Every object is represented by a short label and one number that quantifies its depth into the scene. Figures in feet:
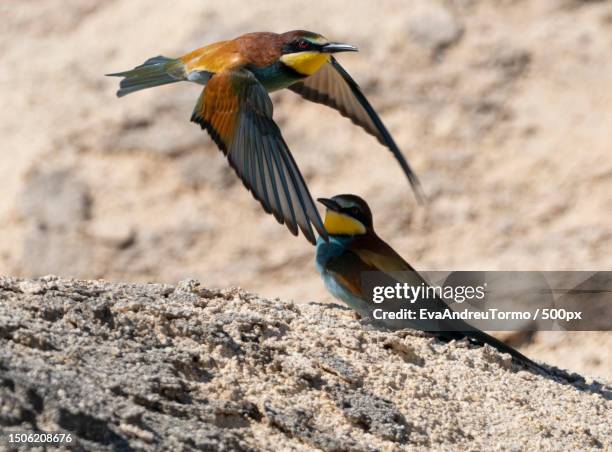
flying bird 26.37
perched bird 26.08
